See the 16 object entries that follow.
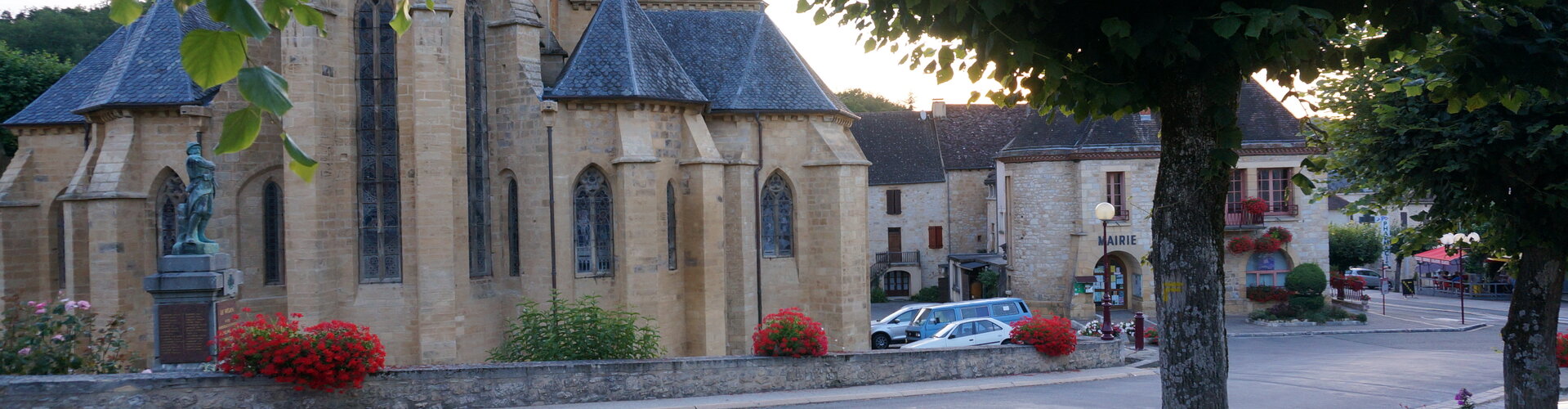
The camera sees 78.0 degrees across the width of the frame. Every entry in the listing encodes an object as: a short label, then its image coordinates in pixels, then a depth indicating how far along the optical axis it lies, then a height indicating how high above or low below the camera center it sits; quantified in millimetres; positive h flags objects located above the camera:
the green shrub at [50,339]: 10047 -1078
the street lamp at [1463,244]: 11297 -464
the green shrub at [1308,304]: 30188 -2988
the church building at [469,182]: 16438 +873
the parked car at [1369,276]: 48156 -3516
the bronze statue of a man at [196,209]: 11727 +312
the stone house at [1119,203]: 31312 +315
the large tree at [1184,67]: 5469 +876
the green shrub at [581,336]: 12547 -1457
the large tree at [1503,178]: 8992 +260
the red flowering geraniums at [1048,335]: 15711 -1978
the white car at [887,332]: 25312 -2978
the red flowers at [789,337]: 13117 -1587
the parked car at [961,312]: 24656 -2528
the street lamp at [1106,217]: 18391 -78
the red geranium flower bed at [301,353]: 10227 -1294
